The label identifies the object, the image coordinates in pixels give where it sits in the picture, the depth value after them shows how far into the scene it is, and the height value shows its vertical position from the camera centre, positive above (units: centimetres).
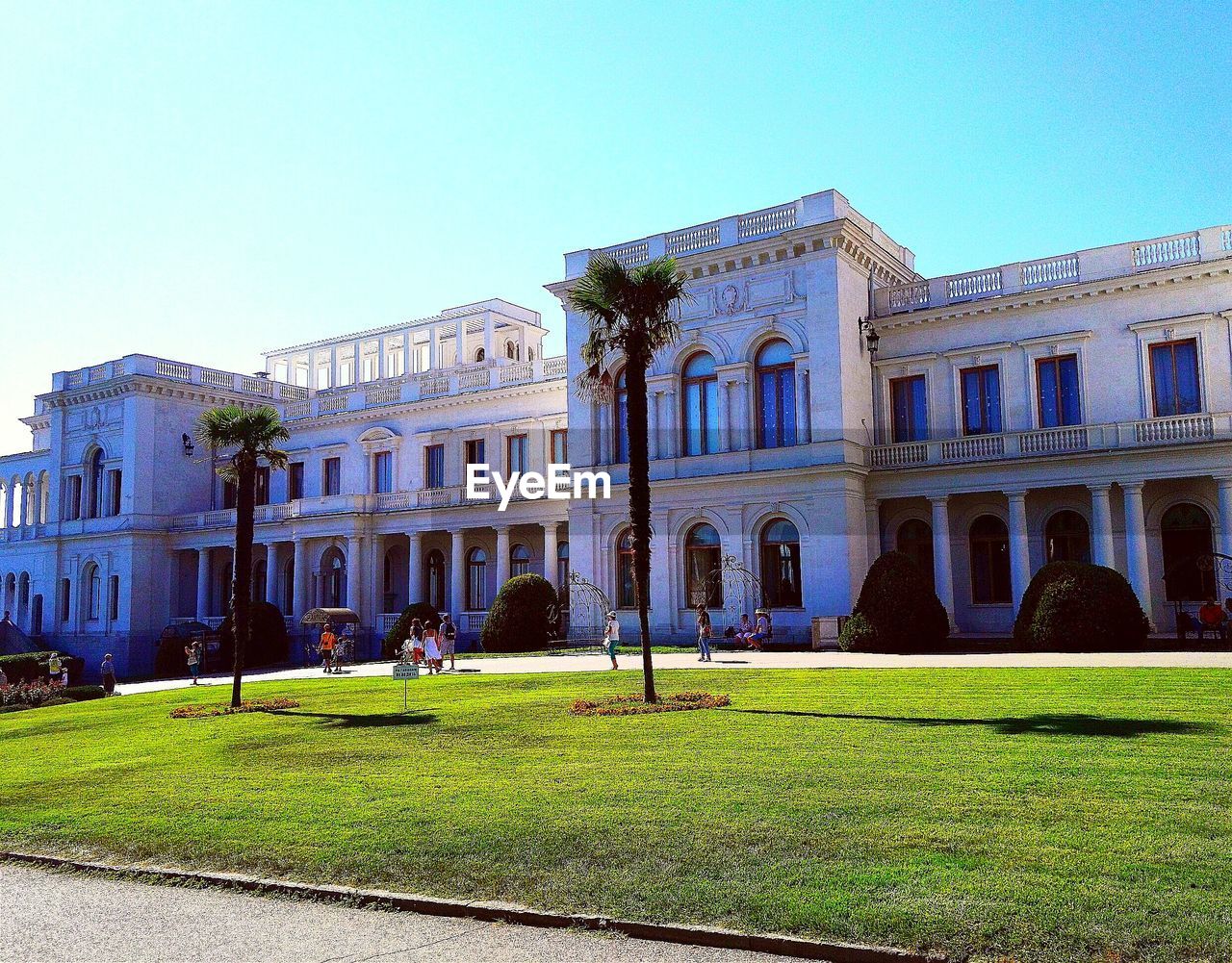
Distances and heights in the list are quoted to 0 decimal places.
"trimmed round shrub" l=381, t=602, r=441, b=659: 4366 -81
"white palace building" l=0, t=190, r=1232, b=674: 3322 +600
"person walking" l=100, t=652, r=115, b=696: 3616 -238
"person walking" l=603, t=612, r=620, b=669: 2856 -96
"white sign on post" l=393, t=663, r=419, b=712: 2047 -127
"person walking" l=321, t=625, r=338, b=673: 3756 -148
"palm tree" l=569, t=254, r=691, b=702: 2094 +561
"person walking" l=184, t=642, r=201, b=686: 3859 -184
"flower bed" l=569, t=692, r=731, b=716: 1852 -187
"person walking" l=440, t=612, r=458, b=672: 3378 -117
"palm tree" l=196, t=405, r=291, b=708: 2575 +407
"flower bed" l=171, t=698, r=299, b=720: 2305 -230
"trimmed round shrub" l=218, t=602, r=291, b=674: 4922 -162
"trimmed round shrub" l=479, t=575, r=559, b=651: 3994 -59
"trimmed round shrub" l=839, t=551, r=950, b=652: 2973 -35
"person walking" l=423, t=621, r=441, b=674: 3141 -142
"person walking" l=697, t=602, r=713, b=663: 2953 -101
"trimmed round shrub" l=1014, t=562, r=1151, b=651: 2670 -51
